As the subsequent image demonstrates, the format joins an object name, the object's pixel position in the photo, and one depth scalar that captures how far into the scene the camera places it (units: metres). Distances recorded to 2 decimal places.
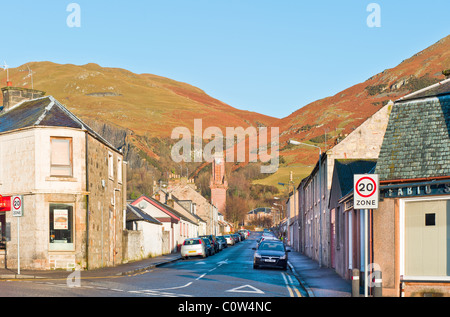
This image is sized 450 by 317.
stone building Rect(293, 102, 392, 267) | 32.31
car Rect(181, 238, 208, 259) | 42.66
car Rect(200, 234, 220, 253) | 52.79
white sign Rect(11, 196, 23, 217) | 22.92
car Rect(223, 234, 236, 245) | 82.38
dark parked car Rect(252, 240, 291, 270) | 30.23
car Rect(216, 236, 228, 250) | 66.33
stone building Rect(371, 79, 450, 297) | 15.77
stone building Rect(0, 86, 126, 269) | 26.59
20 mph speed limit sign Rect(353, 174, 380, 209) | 12.99
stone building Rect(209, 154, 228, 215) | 170.50
